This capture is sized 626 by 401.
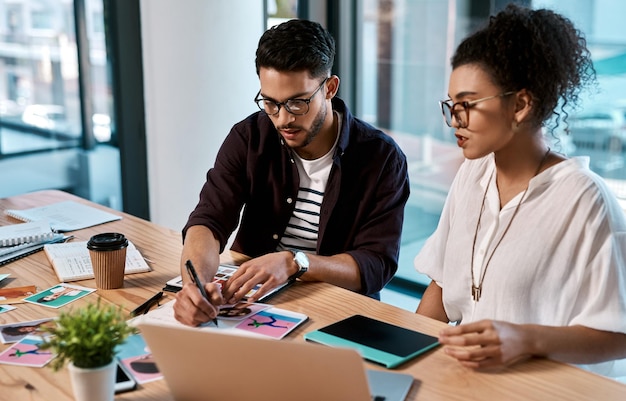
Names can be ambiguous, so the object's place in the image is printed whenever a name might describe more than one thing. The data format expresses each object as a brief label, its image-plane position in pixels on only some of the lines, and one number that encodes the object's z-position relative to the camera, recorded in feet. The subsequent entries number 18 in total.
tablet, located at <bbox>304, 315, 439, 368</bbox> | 4.41
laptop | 3.47
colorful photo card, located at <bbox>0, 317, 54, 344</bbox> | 4.78
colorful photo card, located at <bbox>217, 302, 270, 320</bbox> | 5.01
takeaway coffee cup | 5.61
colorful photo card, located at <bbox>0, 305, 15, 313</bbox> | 5.26
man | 6.33
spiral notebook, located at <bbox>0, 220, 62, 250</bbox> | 6.59
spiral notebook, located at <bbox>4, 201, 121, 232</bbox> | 7.30
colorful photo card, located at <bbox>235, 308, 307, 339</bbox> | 4.78
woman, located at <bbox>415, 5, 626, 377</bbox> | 4.61
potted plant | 3.57
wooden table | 4.06
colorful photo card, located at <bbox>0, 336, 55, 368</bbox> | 4.44
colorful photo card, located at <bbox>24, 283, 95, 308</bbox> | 5.40
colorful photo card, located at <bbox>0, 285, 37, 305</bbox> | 5.41
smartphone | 4.09
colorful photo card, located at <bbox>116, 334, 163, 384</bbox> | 4.24
